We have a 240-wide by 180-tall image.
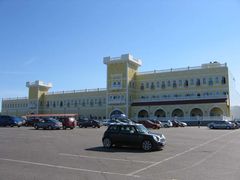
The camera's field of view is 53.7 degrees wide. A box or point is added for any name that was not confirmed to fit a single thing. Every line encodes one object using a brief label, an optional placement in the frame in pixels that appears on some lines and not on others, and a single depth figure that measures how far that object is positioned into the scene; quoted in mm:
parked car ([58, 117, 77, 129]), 32213
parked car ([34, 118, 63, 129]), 30983
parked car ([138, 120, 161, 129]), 34986
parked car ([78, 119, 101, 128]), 37927
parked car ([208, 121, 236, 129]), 37903
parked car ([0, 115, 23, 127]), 37903
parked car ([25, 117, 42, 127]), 41843
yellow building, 53527
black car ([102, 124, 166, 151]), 12791
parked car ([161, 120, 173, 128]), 42894
